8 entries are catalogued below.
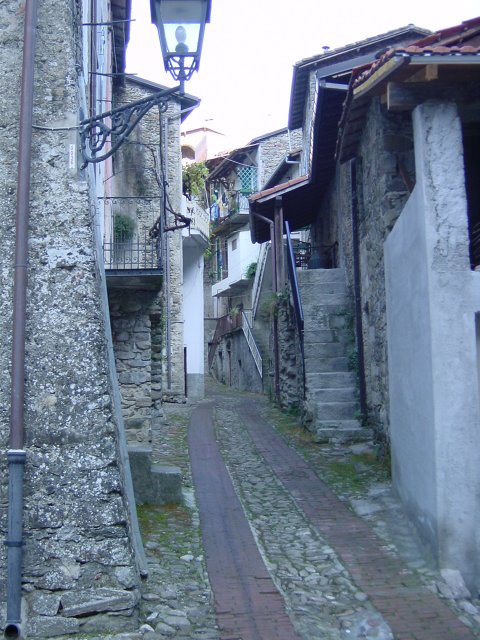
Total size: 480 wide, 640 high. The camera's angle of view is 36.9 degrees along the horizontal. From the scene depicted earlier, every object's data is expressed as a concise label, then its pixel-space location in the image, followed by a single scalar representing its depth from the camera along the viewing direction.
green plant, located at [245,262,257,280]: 29.06
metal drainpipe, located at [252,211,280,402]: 15.51
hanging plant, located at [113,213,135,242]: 14.44
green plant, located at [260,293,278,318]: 15.95
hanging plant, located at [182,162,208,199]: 21.17
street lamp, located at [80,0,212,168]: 4.86
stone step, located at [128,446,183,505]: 7.25
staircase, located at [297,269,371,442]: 10.81
